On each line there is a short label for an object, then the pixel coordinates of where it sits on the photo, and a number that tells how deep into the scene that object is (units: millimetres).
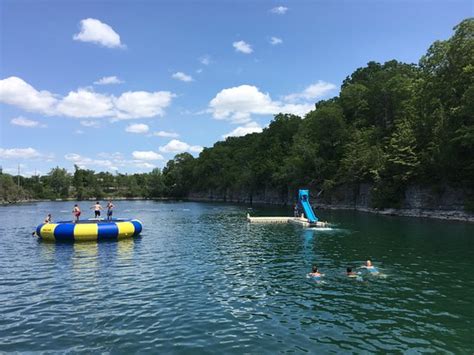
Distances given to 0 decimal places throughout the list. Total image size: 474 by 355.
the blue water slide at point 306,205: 48906
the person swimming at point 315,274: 20656
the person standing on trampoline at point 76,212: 38531
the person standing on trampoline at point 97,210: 40625
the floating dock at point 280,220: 50250
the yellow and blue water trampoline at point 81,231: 33062
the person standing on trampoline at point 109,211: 42684
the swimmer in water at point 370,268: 21547
